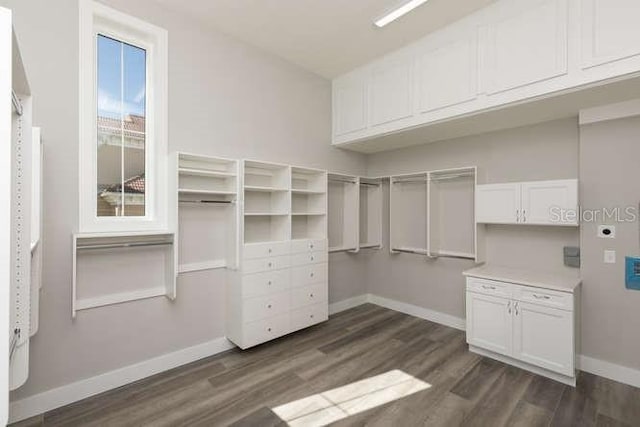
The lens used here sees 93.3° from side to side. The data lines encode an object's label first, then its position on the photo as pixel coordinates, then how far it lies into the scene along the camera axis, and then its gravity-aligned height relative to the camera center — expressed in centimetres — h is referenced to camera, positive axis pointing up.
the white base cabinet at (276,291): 294 -81
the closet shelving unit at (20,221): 123 -3
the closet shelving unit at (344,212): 425 +3
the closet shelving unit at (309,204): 371 +13
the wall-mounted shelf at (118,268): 233 -44
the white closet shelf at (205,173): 269 +38
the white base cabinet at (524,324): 247 -99
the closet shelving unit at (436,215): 364 -2
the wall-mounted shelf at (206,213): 283 +1
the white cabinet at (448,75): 278 +135
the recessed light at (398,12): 251 +177
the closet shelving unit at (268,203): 332 +13
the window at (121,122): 236 +78
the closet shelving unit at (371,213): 453 +1
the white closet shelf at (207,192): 267 +21
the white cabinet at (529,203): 266 +10
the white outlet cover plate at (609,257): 259 -37
